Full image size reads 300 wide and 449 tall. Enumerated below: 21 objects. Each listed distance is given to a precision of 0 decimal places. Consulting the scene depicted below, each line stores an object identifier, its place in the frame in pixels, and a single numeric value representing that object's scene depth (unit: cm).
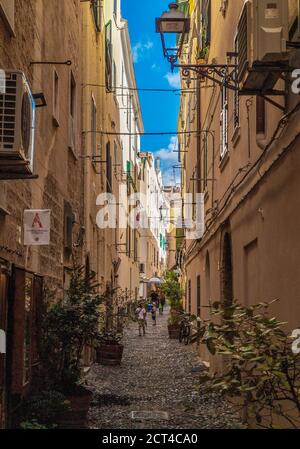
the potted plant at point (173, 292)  3176
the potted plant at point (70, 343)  932
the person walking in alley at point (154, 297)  4775
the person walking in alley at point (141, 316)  2863
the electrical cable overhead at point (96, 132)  1496
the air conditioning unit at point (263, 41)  588
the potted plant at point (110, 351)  1725
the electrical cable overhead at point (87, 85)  1583
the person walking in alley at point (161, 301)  5209
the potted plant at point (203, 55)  1698
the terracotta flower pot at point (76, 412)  865
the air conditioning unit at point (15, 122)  587
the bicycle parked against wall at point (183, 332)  2471
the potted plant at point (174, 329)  2759
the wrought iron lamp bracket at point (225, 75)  889
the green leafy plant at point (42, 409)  801
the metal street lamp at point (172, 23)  941
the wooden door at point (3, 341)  724
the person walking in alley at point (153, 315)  3767
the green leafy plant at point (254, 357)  459
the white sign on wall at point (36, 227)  839
